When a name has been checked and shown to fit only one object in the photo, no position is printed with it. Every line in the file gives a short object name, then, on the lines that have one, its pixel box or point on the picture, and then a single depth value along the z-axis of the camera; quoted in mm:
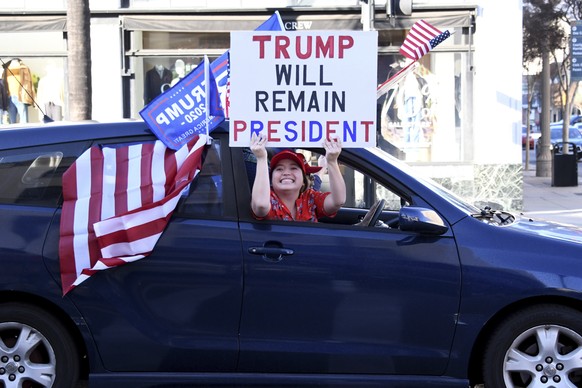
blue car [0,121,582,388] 4582
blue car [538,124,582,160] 35106
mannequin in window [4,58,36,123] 13680
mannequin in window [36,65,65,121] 13719
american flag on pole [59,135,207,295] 4570
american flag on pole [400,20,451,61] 10463
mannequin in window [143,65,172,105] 13578
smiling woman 4590
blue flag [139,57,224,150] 4762
